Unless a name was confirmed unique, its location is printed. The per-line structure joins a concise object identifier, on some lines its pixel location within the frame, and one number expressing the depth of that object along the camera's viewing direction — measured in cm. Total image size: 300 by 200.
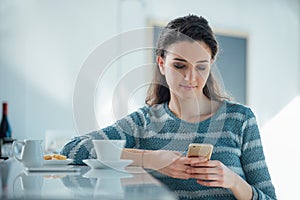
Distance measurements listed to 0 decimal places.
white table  144
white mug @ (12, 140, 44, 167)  203
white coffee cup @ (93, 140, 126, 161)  199
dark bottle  434
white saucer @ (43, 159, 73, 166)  209
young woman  234
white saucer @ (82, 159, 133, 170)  195
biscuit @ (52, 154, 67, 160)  216
